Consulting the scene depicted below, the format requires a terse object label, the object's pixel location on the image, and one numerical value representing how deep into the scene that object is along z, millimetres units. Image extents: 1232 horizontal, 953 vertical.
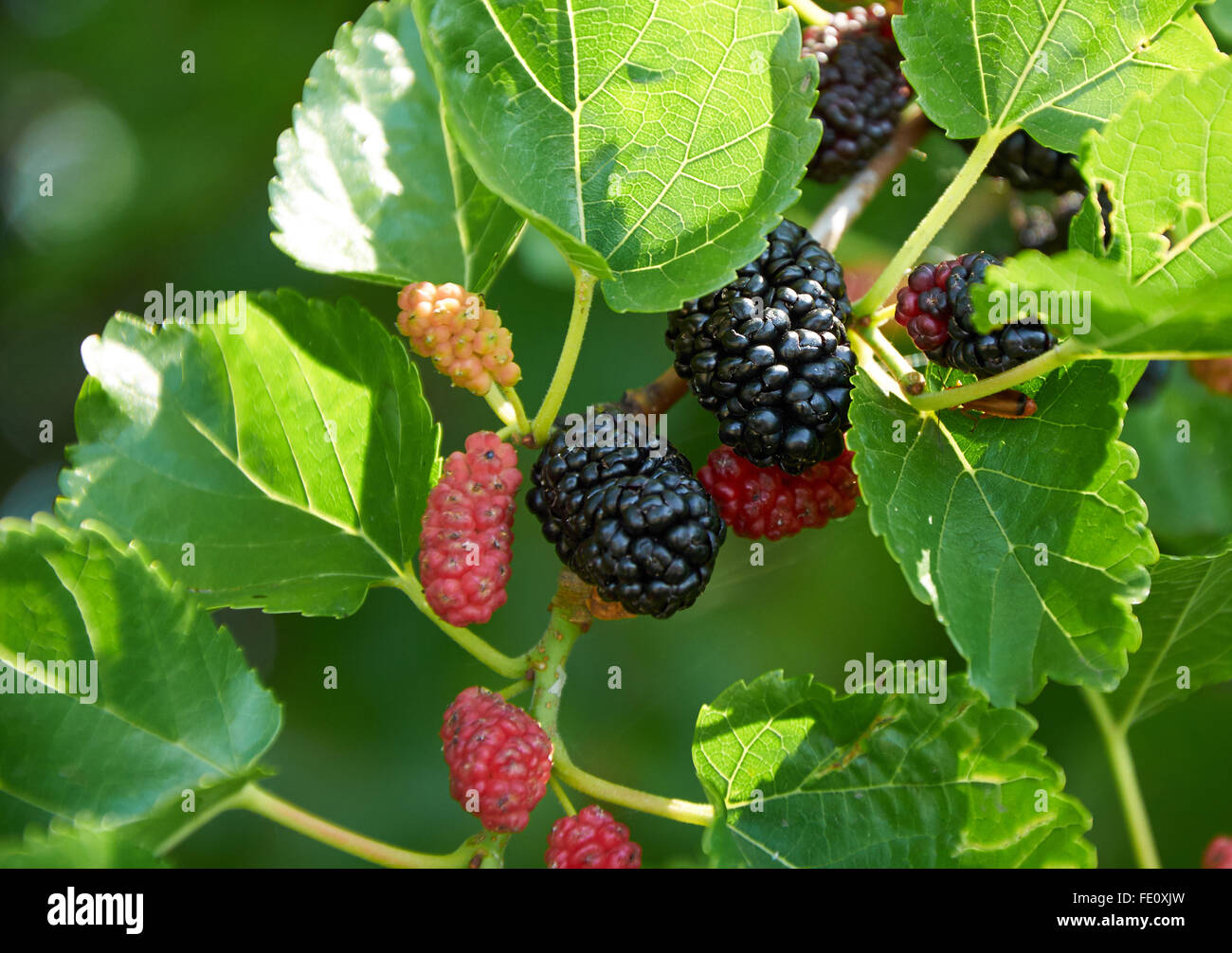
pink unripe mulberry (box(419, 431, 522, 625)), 303
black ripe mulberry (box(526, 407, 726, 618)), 296
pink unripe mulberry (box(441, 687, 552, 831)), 295
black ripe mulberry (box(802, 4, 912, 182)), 330
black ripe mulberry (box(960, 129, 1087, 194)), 329
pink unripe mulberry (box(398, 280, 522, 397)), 305
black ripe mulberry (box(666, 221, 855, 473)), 298
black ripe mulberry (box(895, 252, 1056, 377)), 292
